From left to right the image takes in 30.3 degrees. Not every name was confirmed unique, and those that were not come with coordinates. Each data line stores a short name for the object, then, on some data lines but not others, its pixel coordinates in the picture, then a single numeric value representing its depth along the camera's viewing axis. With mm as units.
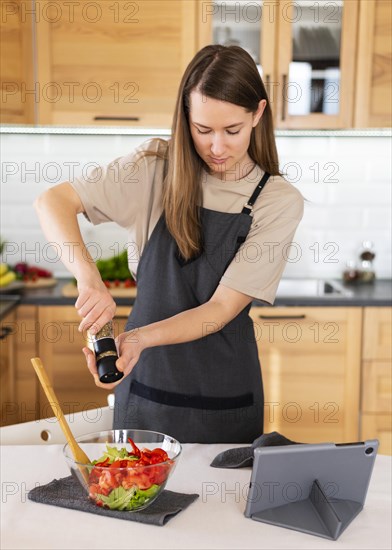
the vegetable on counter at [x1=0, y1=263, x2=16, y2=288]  3031
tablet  1230
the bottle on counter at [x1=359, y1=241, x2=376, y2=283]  3336
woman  1746
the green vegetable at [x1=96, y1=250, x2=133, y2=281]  3049
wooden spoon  1292
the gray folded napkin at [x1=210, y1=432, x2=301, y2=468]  1437
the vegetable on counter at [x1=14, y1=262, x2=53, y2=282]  3193
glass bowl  1217
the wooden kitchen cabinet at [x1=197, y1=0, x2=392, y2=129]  3064
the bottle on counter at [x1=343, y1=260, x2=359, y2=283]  3293
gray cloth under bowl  1219
